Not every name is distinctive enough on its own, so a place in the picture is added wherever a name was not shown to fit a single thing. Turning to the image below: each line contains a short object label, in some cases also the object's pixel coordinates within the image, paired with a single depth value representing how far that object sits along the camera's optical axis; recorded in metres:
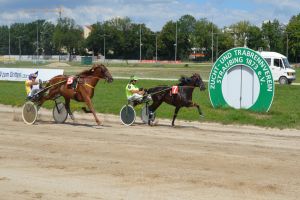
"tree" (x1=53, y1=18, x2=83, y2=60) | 150.62
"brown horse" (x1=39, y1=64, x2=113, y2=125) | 17.70
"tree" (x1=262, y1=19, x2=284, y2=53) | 135.00
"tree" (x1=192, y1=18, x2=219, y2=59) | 148.38
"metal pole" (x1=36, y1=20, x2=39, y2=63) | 152.66
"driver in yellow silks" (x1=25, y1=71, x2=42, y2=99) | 18.86
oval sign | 21.27
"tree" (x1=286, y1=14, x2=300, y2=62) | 126.94
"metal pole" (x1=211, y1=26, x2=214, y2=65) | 137.25
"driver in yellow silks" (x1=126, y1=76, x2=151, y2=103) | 18.17
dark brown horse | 17.70
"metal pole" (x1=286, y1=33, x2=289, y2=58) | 124.90
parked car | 41.00
